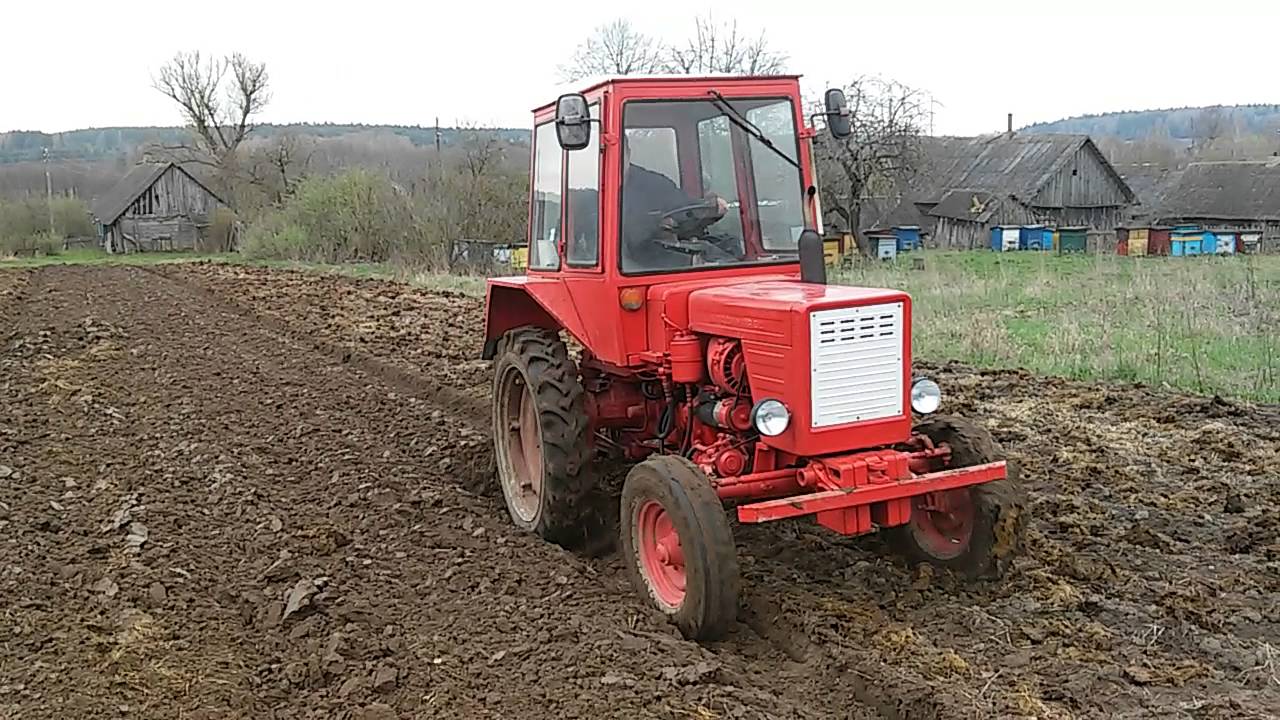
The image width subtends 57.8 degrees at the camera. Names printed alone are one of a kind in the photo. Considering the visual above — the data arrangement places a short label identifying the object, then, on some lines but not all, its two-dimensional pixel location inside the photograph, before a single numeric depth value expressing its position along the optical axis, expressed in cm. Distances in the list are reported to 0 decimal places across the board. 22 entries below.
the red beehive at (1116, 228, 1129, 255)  3303
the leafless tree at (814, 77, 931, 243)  3144
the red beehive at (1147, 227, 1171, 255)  3256
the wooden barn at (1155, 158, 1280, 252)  4459
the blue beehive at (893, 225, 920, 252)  3803
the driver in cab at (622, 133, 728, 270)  552
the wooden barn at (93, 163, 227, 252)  4856
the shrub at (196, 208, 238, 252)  4562
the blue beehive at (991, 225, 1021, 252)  3747
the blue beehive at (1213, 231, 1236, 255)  3222
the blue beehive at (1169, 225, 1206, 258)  3206
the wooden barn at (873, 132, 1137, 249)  4366
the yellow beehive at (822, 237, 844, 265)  2245
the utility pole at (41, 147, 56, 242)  4647
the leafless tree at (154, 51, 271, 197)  4838
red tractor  475
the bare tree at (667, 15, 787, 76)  3528
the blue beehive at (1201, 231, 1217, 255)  3222
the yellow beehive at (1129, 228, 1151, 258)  3256
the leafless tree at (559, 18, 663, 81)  3574
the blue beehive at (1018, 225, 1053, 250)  3694
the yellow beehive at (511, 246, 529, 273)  2247
